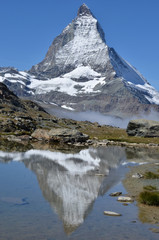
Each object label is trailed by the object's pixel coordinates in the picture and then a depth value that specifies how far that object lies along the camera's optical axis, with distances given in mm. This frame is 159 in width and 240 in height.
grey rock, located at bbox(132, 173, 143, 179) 33469
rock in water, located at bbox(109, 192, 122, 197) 24530
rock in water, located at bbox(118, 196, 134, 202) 22714
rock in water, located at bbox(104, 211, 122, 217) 18881
